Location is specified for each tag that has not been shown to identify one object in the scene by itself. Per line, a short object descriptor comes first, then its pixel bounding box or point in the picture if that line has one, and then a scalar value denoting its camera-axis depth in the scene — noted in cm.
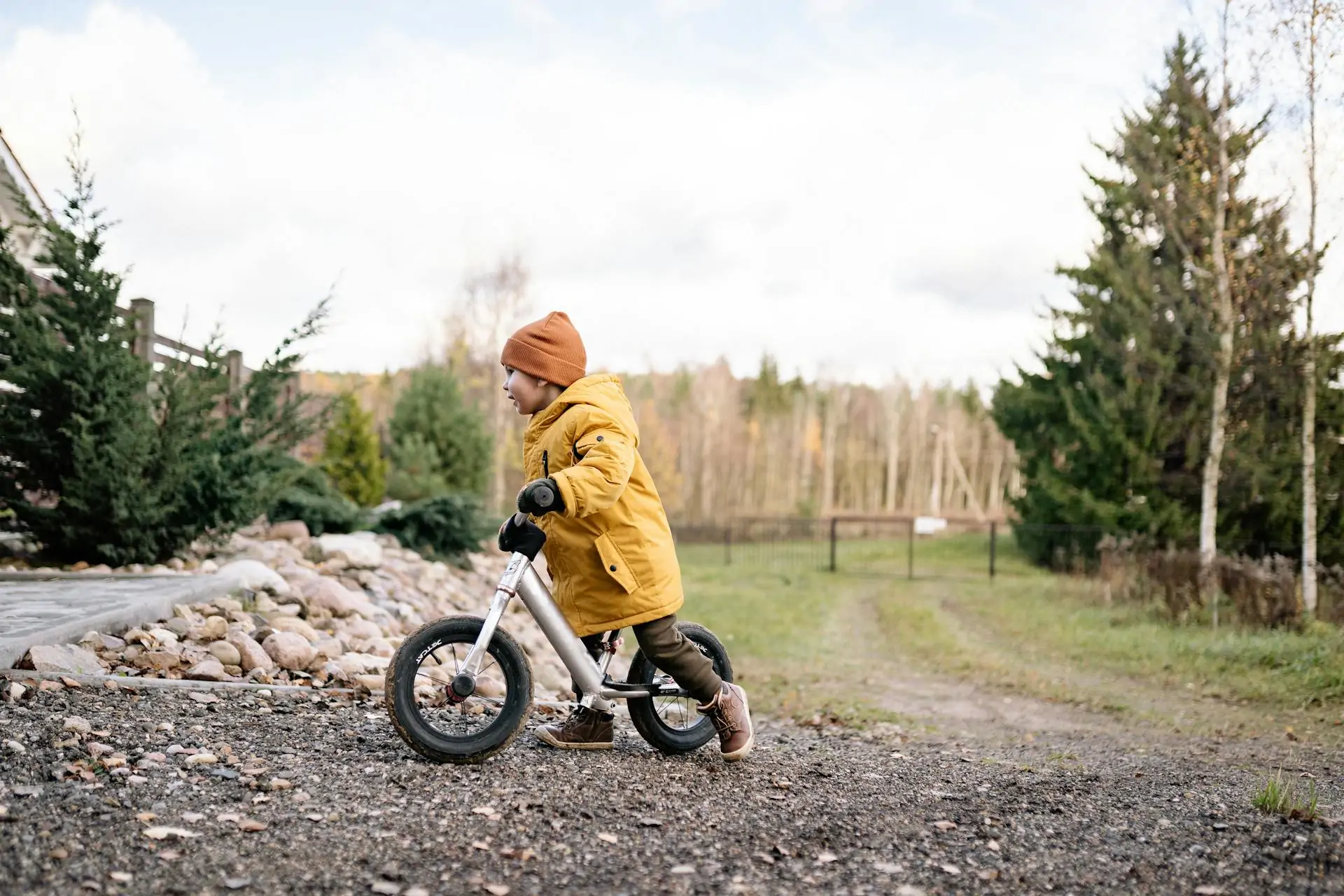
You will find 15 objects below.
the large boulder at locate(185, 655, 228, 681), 523
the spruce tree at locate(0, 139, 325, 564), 766
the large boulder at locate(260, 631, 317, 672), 579
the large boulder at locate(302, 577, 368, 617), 759
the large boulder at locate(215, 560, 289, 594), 739
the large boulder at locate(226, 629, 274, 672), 564
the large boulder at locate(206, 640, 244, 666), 561
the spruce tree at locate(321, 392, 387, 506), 1894
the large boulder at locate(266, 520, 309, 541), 1062
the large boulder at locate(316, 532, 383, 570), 980
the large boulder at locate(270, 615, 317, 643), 649
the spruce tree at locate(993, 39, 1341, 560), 1378
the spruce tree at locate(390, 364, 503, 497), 2011
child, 391
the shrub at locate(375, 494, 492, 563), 1234
